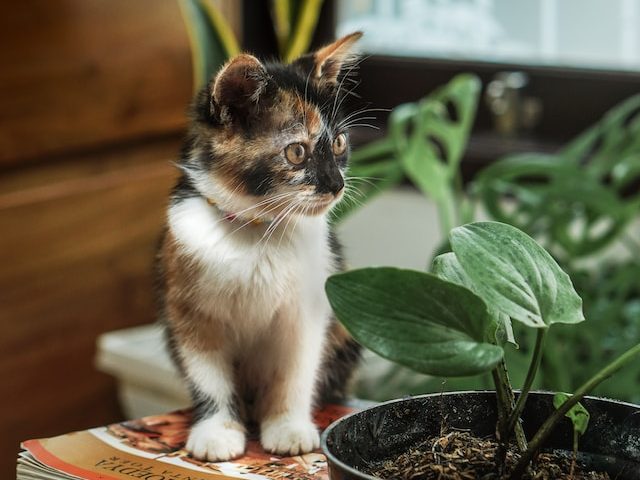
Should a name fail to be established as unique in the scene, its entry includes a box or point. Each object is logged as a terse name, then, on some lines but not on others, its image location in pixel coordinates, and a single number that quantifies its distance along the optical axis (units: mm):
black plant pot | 618
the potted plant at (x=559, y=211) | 1333
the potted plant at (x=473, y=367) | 552
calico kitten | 767
